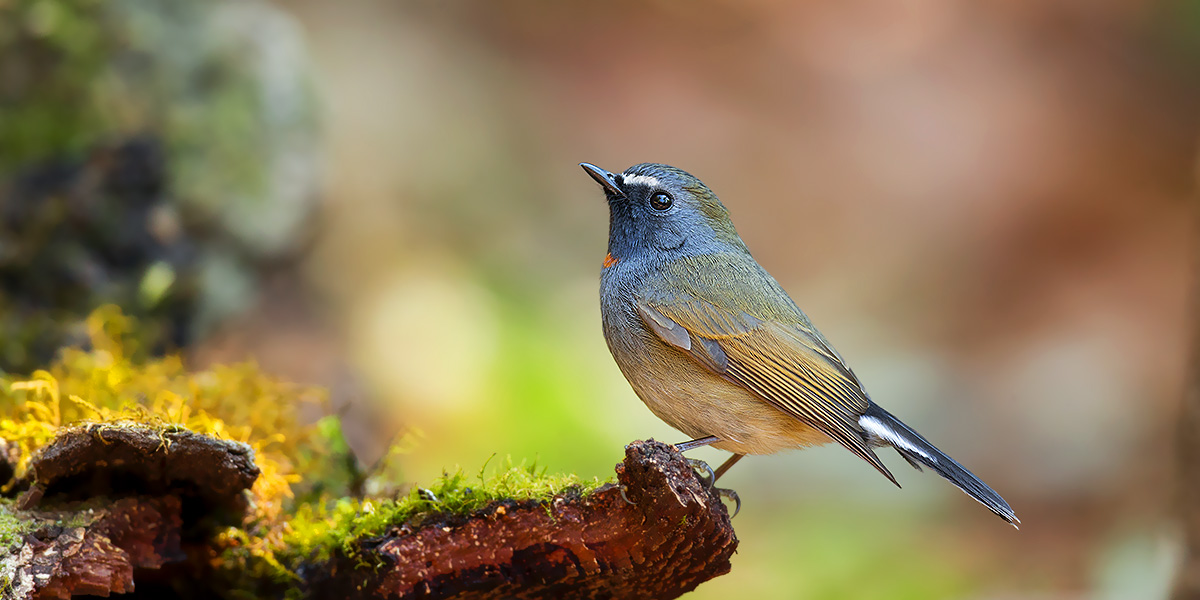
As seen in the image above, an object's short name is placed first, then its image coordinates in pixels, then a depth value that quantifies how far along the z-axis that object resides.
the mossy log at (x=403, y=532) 5.60
